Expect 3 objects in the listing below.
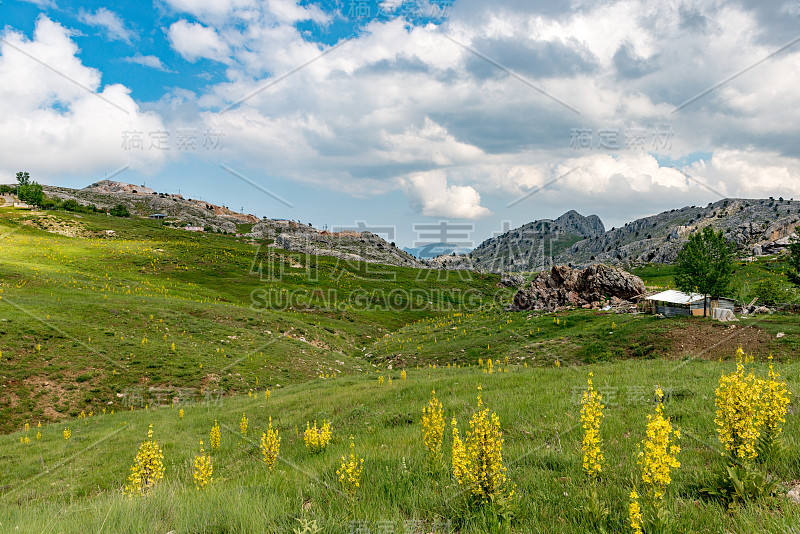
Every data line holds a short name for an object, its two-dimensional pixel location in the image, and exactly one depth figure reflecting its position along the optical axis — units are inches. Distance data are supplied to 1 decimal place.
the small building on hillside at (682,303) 1494.8
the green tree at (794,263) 1678.2
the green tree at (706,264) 1453.0
